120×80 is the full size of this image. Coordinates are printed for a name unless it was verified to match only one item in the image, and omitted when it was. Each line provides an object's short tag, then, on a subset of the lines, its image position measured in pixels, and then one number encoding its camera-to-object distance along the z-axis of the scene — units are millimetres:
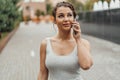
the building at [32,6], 50165
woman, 1560
